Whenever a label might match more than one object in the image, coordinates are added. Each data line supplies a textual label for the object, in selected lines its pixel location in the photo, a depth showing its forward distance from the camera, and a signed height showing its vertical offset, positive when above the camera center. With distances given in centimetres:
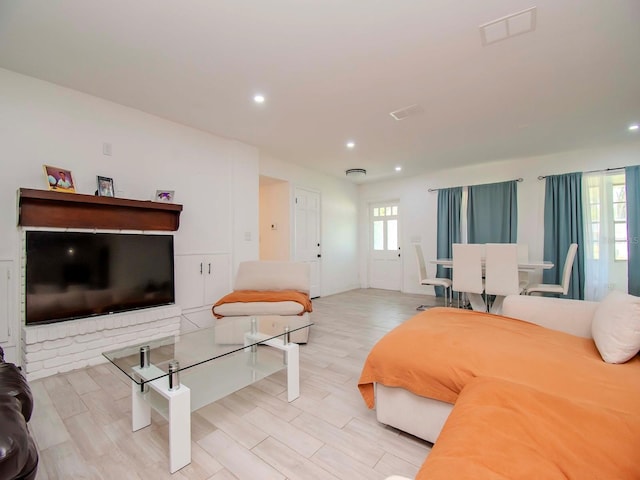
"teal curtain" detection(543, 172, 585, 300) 455 +25
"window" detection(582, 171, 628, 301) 435 +12
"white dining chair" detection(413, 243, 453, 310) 461 -65
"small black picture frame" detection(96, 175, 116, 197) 289 +59
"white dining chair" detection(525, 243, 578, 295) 385 -61
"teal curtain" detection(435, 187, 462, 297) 570 +37
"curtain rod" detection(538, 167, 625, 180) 433 +112
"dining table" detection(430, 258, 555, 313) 390 -87
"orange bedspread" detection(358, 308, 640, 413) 116 -59
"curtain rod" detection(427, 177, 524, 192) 512 +113
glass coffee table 143 -84
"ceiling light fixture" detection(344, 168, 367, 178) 568 +144
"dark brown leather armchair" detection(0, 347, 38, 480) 80 -61
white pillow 131 -44
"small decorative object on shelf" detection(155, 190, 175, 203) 335 +57
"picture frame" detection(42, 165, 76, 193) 259 +61
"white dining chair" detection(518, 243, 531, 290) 468 -26
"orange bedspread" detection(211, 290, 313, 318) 312 -63
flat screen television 249 -31
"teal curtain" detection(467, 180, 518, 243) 514 +54
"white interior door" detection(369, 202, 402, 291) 663 -13
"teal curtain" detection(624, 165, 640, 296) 413 +18
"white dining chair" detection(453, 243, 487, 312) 392 -39
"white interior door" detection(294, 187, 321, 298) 546 +21
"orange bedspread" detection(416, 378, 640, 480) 76 -61
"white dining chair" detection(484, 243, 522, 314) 367 -38
